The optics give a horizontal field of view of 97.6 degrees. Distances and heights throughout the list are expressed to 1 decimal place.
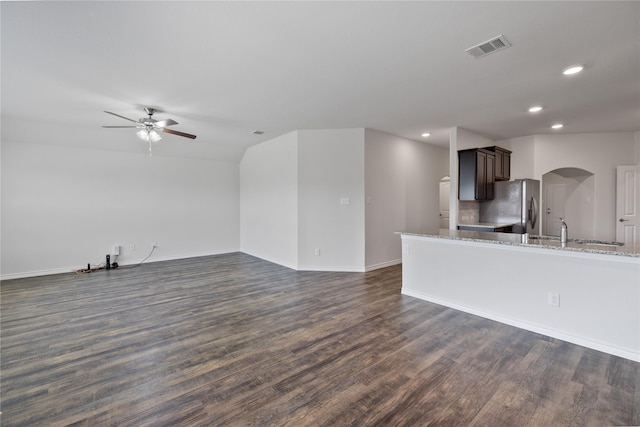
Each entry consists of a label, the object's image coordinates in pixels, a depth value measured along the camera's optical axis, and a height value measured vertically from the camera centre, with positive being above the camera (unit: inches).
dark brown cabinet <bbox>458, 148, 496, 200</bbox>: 195.3 +26.8
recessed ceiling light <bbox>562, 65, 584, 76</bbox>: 108.2 +55.5
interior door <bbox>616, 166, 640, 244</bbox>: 204.7 +5.4
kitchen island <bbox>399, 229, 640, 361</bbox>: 95.3 -29.8
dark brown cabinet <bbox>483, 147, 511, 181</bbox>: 217.9 +38.1
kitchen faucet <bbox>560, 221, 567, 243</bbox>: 112.1 -9.8
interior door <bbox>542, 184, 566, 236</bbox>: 264.8 +2.3
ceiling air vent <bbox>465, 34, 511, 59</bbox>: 89.8 +54.9
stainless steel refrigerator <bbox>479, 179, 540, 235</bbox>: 199.9 +3.8
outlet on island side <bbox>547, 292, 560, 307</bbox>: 108.0 -34.2
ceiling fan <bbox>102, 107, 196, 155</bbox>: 153.3 +48.0
